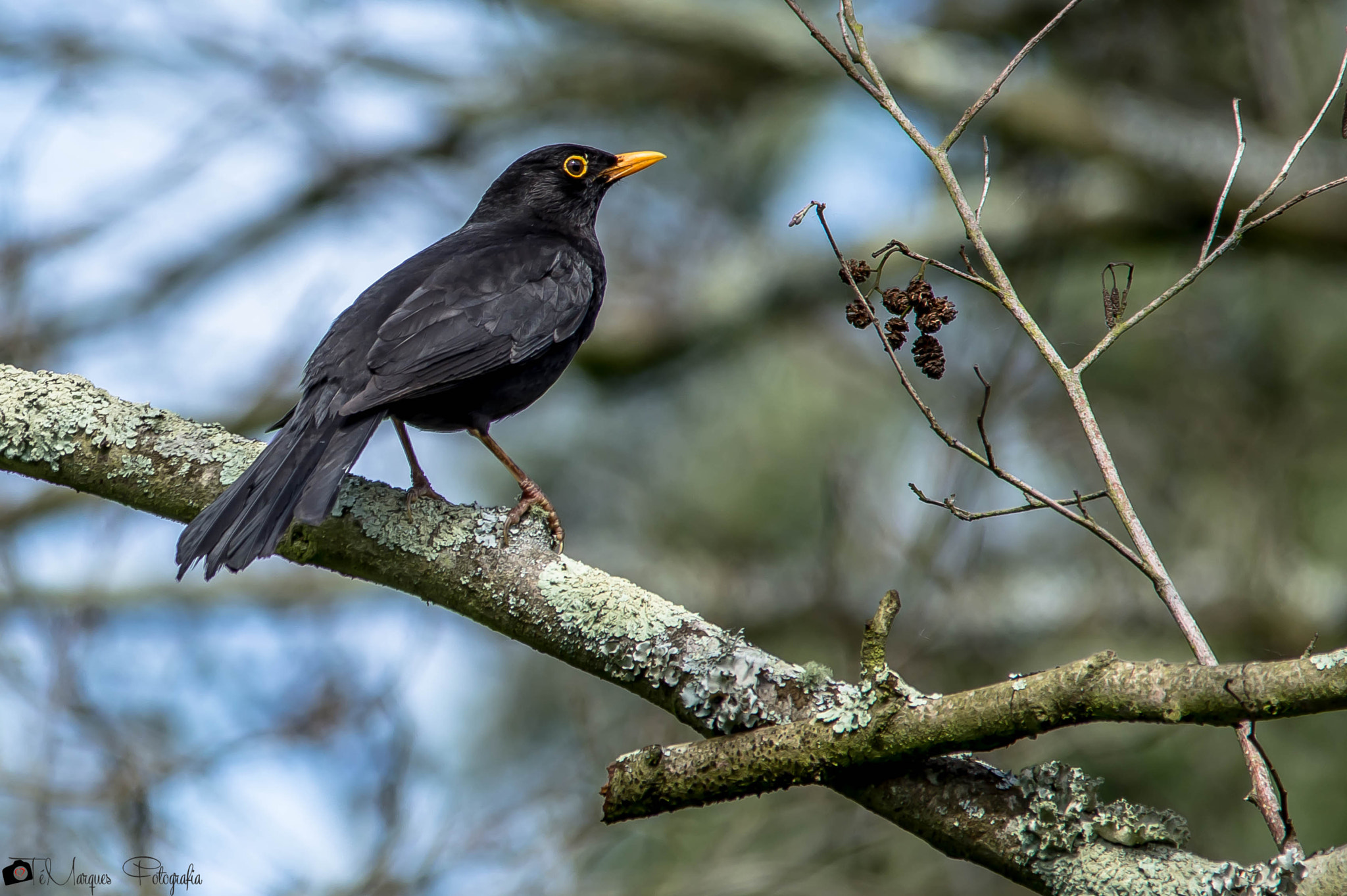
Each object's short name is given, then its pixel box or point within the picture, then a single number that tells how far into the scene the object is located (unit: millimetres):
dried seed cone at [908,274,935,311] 5051
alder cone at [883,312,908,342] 5180
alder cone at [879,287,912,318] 5168
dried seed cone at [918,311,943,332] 5004
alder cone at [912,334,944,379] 4988
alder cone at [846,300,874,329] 5160
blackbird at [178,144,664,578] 6367
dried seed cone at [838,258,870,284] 5270
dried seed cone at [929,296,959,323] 5070
